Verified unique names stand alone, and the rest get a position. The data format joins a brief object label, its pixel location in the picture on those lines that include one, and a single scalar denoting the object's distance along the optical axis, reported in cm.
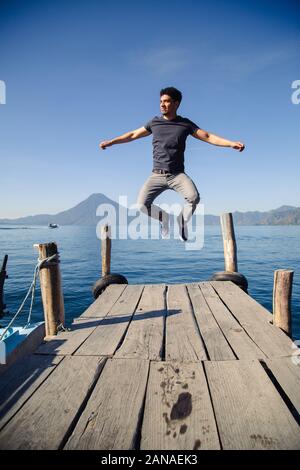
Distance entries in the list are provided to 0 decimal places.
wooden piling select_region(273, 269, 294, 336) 414
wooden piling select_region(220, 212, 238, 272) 772
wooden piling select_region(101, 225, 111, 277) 800
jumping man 530
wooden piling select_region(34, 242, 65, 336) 431
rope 428
